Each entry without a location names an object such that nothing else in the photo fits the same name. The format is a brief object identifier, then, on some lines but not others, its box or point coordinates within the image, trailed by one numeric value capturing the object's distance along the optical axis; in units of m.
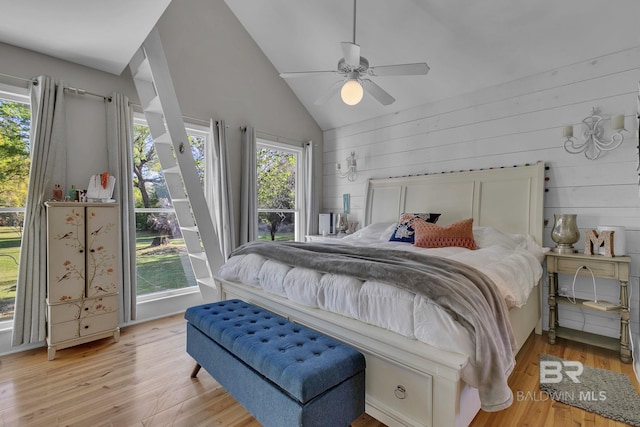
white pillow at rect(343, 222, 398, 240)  3.63
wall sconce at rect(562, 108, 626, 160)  2.69
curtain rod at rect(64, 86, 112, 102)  2.87
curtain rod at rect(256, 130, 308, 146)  4.32
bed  1.39
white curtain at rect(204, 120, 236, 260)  3.79
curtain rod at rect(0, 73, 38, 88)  2.60
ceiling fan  2.30
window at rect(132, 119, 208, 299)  3.46
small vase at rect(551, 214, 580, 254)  2.72
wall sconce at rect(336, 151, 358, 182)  4.69
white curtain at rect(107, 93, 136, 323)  3.06
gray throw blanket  1.35
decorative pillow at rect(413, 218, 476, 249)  2.76
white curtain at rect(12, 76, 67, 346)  2.59
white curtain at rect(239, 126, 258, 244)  4.00
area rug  1.83
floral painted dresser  2.55
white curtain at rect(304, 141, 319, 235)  4.88
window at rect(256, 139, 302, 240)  4.51
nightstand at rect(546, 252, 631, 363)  2.44
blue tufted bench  1.35
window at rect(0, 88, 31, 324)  2.72
